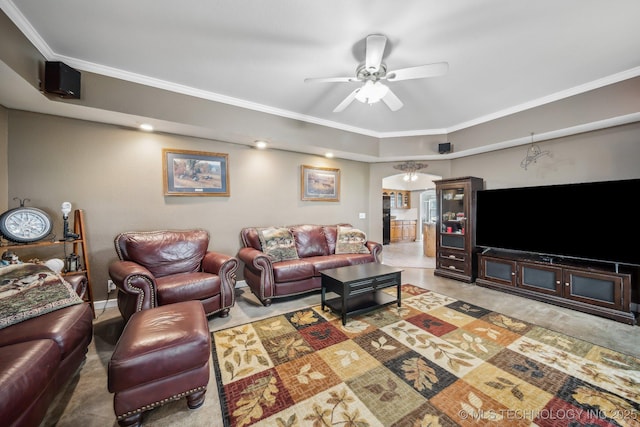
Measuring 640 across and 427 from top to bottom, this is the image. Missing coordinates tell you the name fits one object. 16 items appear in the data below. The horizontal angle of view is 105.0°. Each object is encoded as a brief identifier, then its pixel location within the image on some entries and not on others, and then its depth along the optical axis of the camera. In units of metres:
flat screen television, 2.77
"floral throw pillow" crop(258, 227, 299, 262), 3.53
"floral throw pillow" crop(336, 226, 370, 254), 4.14
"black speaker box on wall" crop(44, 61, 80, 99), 2.26
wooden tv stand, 2.71
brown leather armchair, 2.32
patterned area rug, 1.49
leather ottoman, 1.34
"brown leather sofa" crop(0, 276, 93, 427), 1.11
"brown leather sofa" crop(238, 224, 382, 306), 3.16
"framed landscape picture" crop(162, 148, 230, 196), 3.38
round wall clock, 2.28
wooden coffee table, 2.63
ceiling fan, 1.95
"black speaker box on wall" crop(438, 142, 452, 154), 4.34
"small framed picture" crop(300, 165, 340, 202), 4.56
